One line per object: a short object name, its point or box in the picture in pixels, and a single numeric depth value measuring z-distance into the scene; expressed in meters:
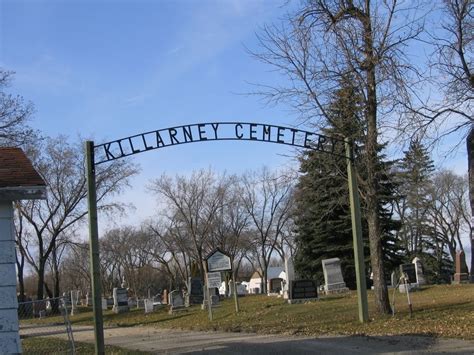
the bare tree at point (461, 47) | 13.91
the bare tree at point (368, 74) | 15.56
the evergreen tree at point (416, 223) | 54.97
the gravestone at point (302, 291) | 23.19
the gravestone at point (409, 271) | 17.44
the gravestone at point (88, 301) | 59.22
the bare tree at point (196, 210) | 57.72
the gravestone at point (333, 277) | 27.72
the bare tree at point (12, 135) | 25.19
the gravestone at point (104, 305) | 42.11
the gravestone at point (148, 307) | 31.36
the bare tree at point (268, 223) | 64.62
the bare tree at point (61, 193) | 42.25
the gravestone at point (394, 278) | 24.99
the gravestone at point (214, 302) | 27.55
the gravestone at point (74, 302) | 38.06
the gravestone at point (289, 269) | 30.36
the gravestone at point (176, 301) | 29.92
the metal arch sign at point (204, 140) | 12.21
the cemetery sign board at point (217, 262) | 22.80
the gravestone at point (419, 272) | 31.44
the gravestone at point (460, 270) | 40.17
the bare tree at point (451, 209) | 65.25
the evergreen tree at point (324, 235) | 35.38
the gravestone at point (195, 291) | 34.43
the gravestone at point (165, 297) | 51.51
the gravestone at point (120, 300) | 34.66
